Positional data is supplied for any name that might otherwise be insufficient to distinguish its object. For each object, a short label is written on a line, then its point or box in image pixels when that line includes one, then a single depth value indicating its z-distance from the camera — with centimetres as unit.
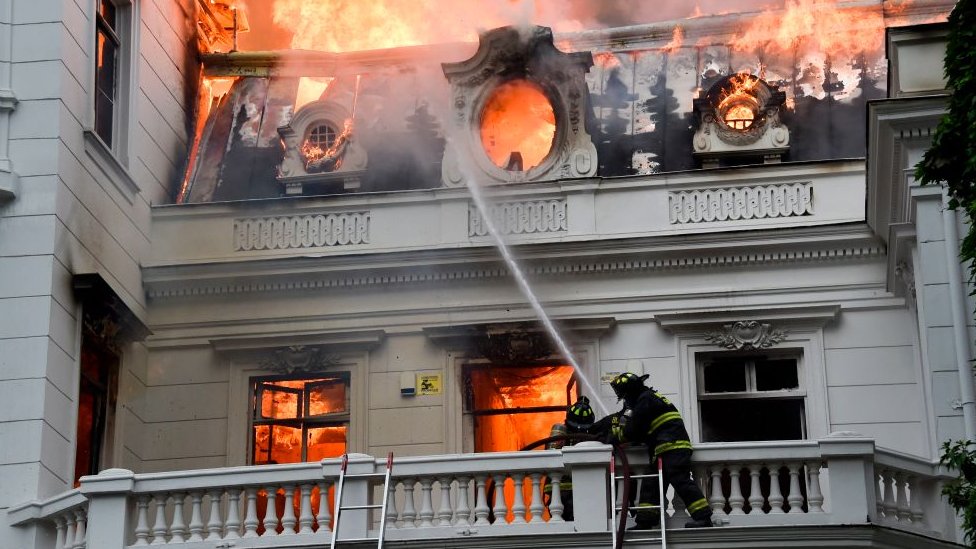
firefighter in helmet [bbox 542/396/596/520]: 1947
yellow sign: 2370
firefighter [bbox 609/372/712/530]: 1781
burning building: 2109
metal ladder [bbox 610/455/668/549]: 1744
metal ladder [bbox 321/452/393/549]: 1766
